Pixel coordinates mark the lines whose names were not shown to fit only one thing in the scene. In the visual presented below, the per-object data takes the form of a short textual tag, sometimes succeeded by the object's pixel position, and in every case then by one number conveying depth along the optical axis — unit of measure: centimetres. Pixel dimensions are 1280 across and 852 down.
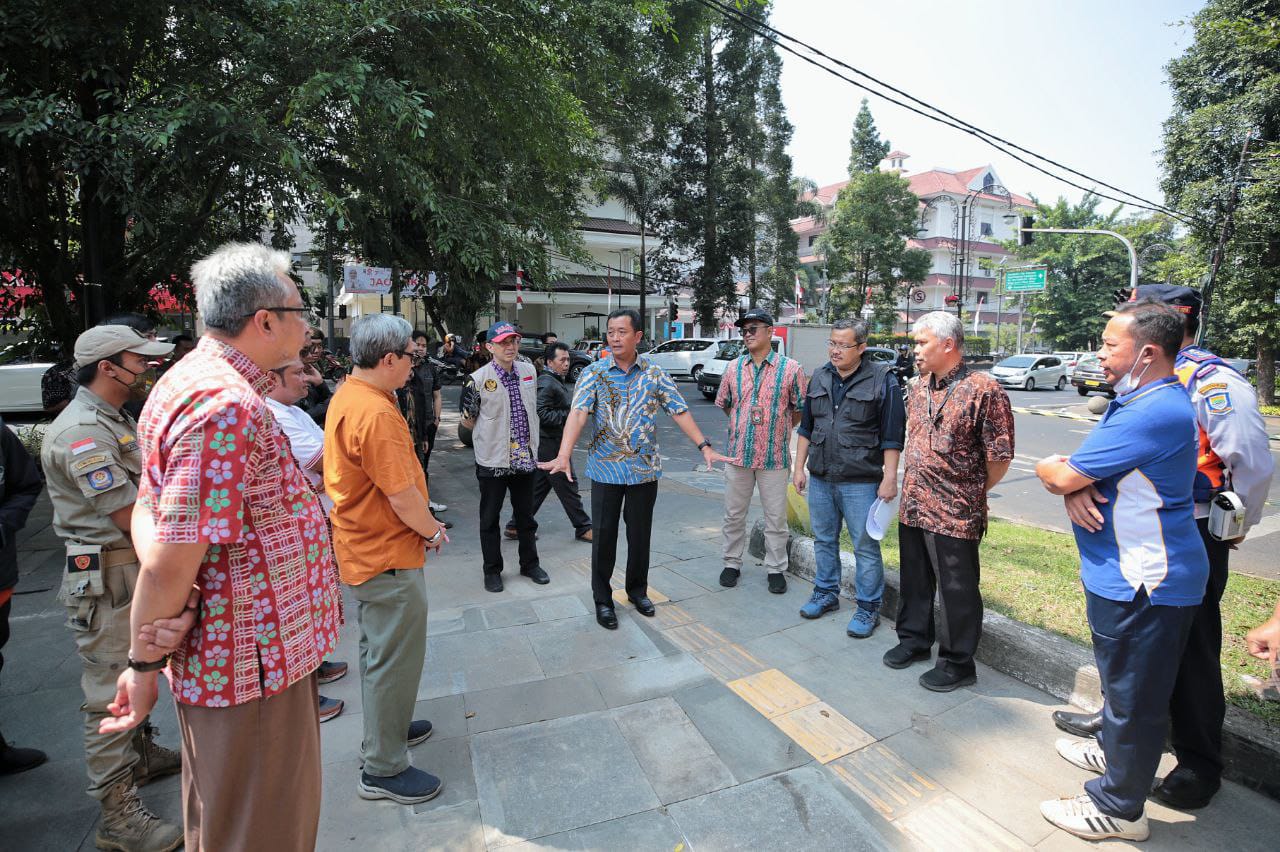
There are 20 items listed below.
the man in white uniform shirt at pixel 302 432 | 320
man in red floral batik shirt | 148
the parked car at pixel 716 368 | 1866
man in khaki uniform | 232
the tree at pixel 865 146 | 3728
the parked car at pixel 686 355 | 2244
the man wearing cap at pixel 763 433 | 452
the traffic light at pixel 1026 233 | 1918
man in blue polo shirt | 225
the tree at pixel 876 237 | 3023
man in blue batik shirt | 409
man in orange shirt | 250
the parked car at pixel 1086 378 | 2328
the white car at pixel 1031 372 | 2597
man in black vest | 390
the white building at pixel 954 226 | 4978
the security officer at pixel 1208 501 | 249
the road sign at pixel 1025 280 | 3194
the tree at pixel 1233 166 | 1630
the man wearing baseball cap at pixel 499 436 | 480
